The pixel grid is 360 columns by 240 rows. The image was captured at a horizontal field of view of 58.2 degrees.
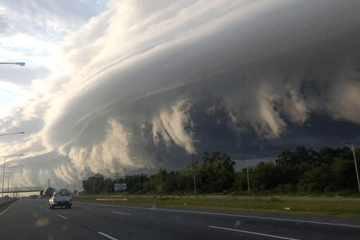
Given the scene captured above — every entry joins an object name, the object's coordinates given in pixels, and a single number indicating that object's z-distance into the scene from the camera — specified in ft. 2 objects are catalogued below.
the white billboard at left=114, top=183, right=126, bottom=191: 343.13
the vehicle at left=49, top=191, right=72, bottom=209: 119.85
